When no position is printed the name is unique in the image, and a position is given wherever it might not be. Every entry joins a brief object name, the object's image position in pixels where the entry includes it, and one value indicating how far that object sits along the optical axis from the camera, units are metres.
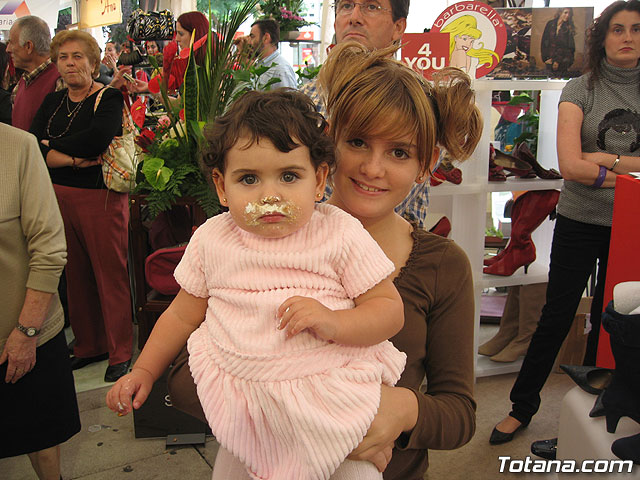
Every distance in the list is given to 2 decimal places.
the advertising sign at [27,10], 5.48
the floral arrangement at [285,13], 5.86
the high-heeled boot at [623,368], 1.13
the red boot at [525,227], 3.16
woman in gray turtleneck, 2.51
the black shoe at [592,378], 1.32
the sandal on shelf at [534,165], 3.15
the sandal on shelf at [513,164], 3.15
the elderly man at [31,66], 3.51
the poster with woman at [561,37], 3.00
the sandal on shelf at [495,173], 3.10
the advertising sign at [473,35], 2.79
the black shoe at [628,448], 1.08
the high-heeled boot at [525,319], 3.40
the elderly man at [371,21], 2.05
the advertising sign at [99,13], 4.31
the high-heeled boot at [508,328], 3.53
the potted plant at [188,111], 2.22
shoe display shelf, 2.96
